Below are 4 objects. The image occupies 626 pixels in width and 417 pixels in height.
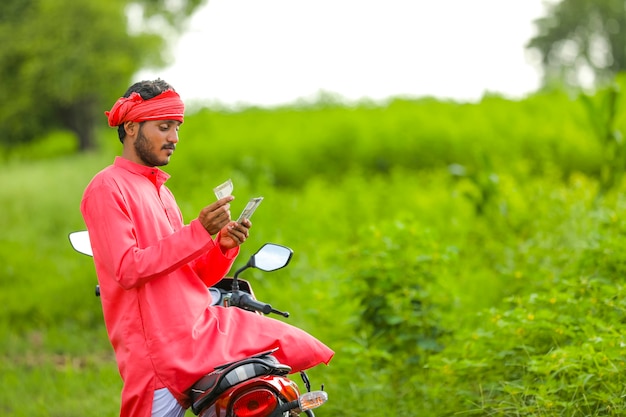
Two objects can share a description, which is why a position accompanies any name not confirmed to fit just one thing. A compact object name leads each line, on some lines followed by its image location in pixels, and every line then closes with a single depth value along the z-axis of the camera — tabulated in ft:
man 17.95
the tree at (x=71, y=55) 159.46
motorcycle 18.28
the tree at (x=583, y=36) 201.49
